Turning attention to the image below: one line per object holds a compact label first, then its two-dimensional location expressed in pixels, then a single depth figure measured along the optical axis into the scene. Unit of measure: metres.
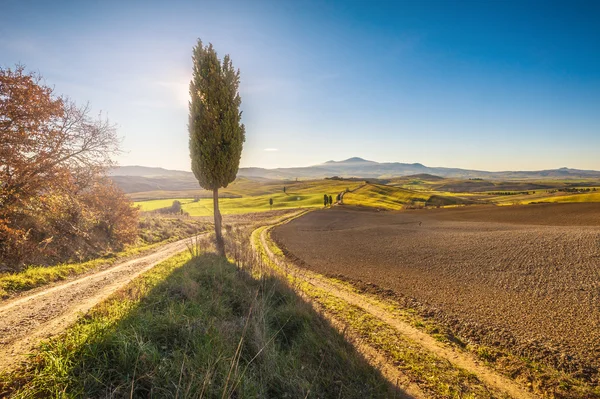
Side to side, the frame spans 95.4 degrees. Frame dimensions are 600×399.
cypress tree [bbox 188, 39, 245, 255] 15.97
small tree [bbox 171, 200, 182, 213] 51.56
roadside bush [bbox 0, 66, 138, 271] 11.61
